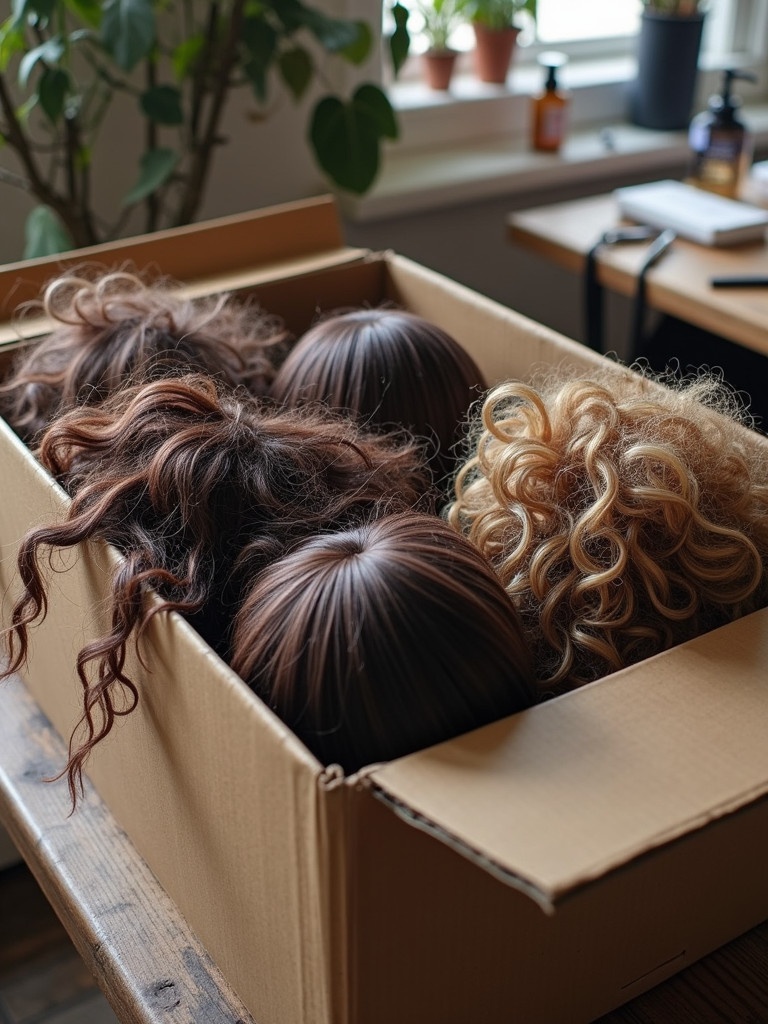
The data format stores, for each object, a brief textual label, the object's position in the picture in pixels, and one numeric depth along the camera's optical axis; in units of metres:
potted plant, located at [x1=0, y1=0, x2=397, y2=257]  1.17
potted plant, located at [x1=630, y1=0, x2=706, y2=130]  1.73
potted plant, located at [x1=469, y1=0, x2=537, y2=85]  1.71
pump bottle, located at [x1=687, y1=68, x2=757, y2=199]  1.46
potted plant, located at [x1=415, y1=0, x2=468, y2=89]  1.70
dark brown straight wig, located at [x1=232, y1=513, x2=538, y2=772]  0.47
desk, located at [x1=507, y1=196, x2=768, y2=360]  1.15
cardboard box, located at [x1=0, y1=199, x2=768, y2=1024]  0.41
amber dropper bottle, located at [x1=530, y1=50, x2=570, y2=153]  1.69
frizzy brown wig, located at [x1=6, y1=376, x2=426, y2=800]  0.55
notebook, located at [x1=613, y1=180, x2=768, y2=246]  1.32
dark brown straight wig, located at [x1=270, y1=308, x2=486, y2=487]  0.76
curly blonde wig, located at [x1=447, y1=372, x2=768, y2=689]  0.57
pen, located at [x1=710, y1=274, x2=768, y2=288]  1.20
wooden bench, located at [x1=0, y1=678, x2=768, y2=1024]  0.58
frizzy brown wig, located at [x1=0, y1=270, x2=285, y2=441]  0.75
